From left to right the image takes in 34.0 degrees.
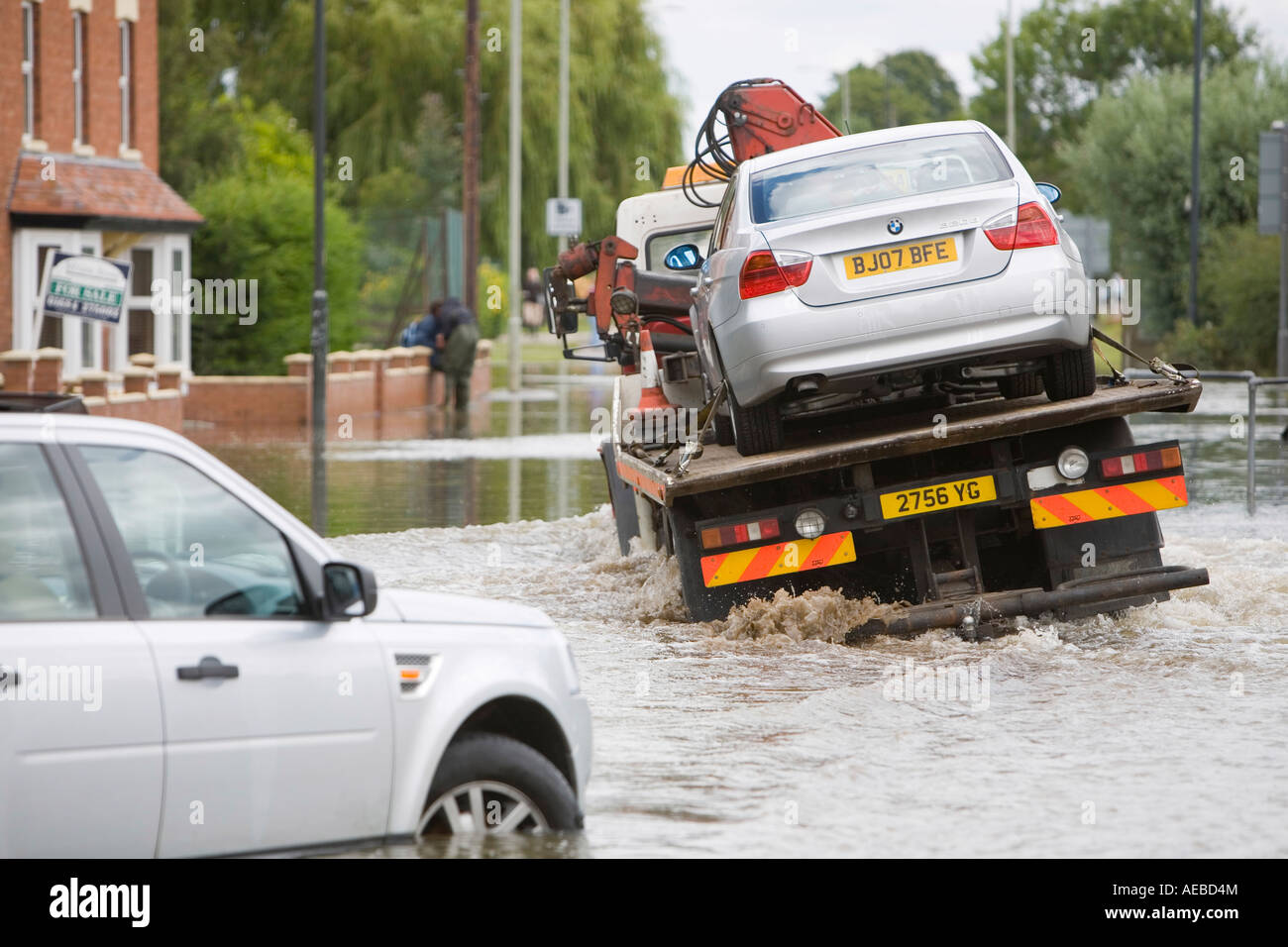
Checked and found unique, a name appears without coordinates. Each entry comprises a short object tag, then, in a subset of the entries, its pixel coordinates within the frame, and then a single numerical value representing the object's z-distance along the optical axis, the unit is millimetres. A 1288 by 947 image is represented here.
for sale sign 21250
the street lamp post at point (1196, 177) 41856
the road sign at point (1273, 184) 29891
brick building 27000
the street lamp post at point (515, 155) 37125
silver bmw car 9812
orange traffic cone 11906
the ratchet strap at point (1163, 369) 10055
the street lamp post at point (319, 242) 27016
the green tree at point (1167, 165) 46531
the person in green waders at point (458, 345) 33281
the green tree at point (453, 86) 46844
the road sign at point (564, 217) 37250
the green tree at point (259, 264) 32500
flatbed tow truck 9711
